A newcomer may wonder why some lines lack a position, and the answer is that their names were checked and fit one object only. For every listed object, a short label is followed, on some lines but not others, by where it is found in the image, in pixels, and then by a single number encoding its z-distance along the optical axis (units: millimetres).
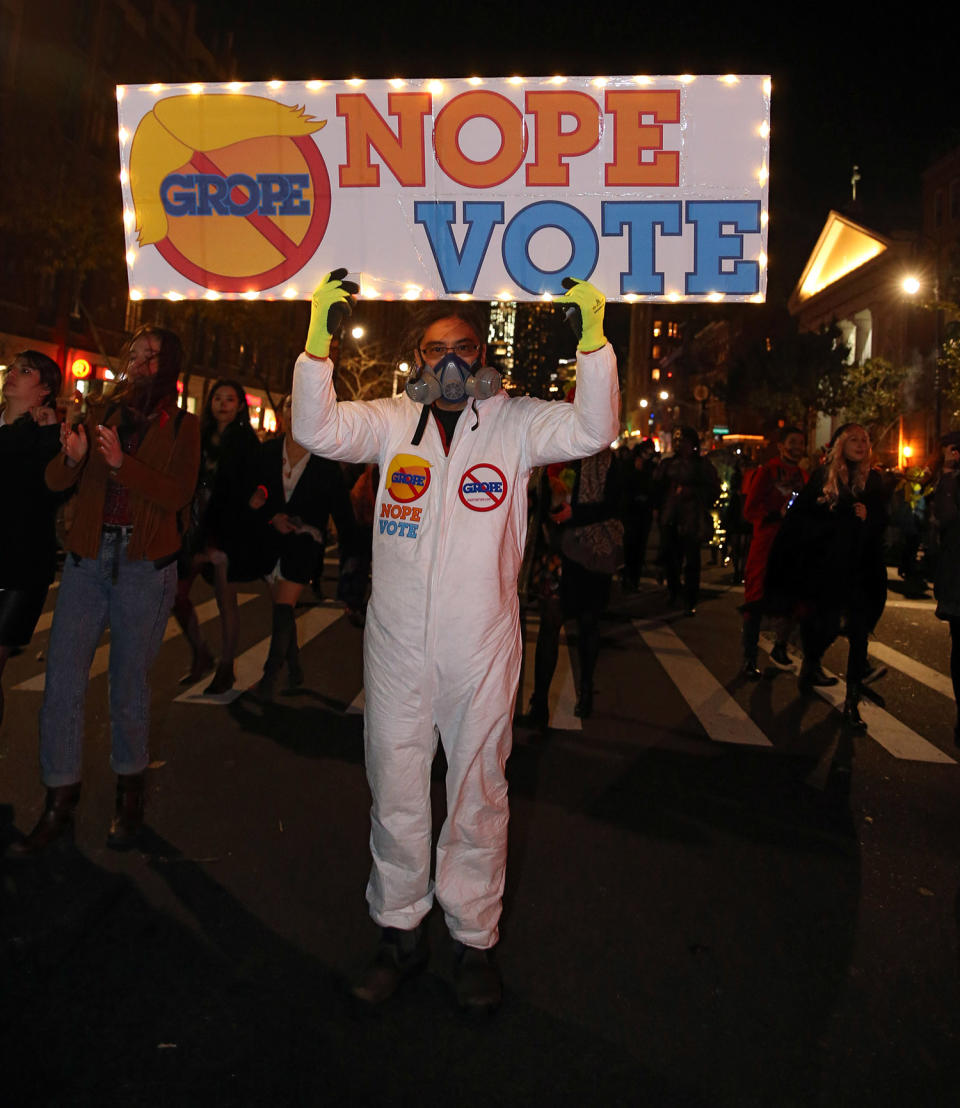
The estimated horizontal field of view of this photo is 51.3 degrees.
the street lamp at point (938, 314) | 21425
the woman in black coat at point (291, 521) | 6715
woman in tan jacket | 4055
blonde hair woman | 6801
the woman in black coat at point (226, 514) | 6828
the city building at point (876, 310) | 41688
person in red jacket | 8398
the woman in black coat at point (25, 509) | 4086
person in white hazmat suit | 3055
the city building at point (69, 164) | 23484
